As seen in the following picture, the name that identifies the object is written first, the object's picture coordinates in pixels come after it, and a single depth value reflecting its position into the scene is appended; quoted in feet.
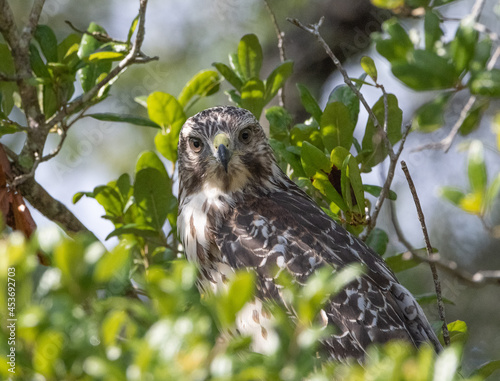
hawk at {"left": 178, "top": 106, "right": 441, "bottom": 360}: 22.43
